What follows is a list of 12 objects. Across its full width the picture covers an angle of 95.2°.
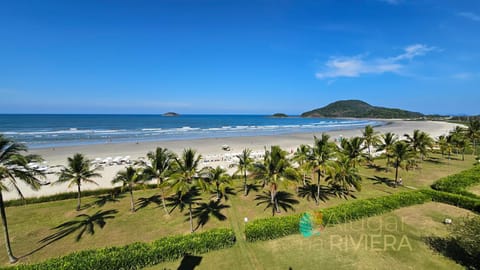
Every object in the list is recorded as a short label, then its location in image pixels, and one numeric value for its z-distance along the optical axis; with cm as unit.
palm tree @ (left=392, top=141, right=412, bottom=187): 2259
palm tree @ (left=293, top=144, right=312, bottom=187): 1755
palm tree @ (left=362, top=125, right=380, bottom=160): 3219
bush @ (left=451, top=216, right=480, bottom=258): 1067
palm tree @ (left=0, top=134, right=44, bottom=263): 1062
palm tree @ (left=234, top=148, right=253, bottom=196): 2044
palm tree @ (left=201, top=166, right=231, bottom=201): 1905
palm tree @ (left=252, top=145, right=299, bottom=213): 1573
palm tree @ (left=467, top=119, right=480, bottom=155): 3822
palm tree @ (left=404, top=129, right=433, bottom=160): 2759
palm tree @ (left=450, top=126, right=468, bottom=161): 3412
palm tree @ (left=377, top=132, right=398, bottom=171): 2597
